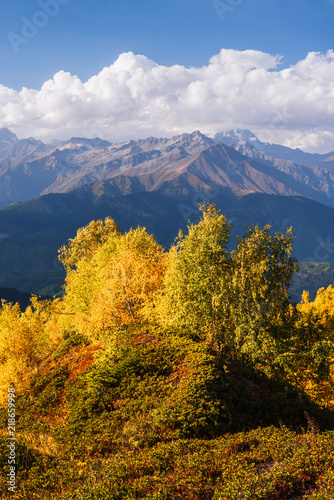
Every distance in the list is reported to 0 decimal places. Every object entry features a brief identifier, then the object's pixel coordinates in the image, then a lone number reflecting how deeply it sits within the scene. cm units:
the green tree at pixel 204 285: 2762
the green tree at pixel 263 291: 2534
